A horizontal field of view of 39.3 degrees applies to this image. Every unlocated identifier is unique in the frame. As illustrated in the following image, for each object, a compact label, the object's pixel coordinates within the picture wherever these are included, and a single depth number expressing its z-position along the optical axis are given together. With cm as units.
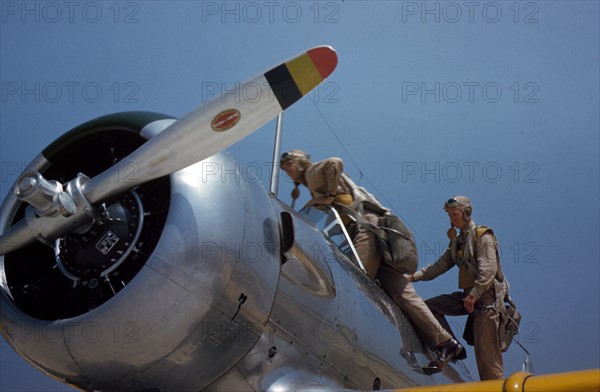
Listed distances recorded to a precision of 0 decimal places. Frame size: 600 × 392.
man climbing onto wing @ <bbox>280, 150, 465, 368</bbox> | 608
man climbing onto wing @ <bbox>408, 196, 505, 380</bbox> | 698
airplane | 415
